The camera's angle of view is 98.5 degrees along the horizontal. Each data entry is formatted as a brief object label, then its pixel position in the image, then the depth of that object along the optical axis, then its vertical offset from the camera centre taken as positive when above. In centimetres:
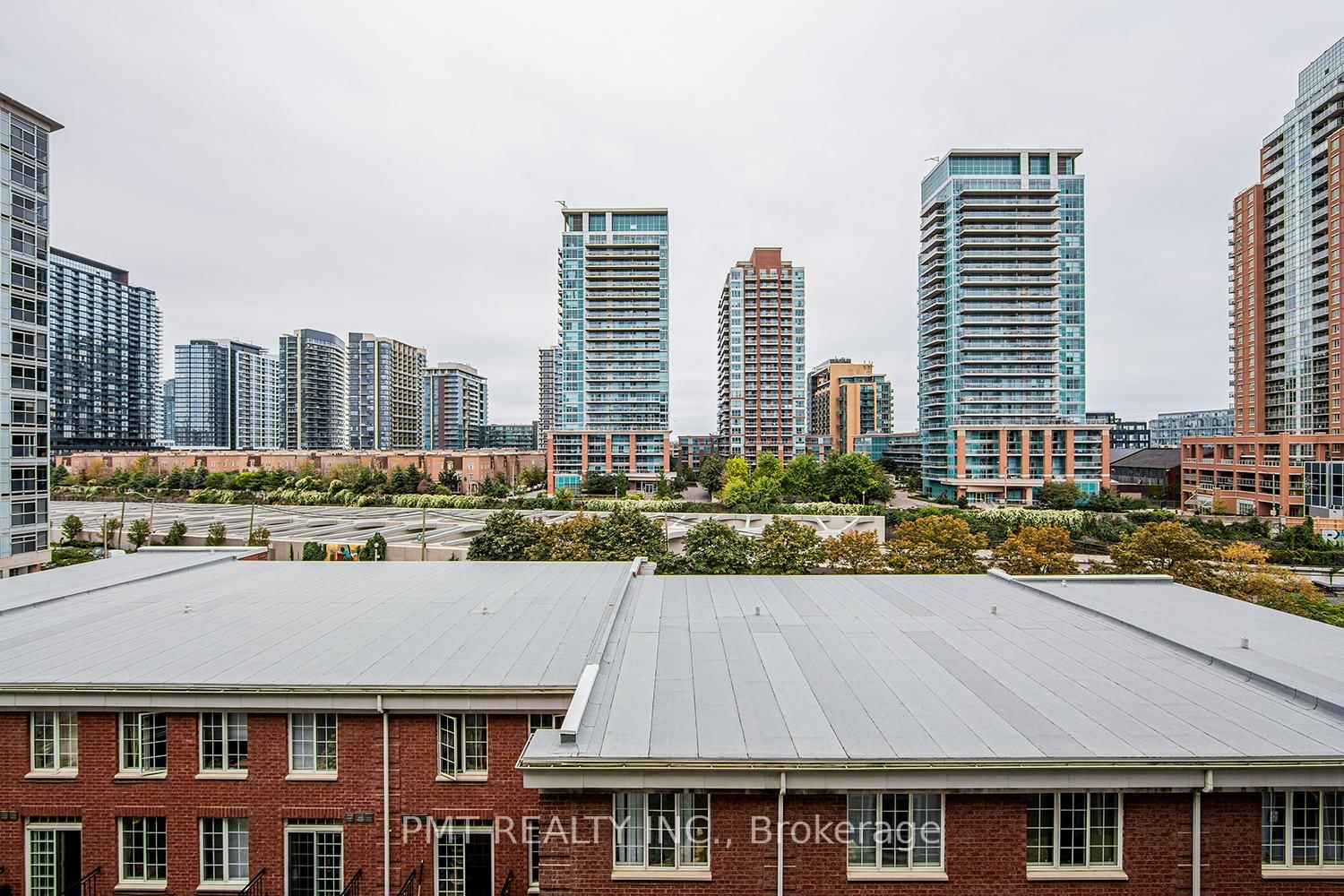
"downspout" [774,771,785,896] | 657 -462
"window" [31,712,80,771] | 869 -433
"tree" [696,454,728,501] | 7169 -308
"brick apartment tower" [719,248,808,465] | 8994 +1450
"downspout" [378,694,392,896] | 851 -577
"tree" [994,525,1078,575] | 2395 -446
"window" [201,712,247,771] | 867 -434
